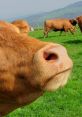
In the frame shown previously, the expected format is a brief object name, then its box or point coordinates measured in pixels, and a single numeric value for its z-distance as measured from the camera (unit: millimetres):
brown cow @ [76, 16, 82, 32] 27969
